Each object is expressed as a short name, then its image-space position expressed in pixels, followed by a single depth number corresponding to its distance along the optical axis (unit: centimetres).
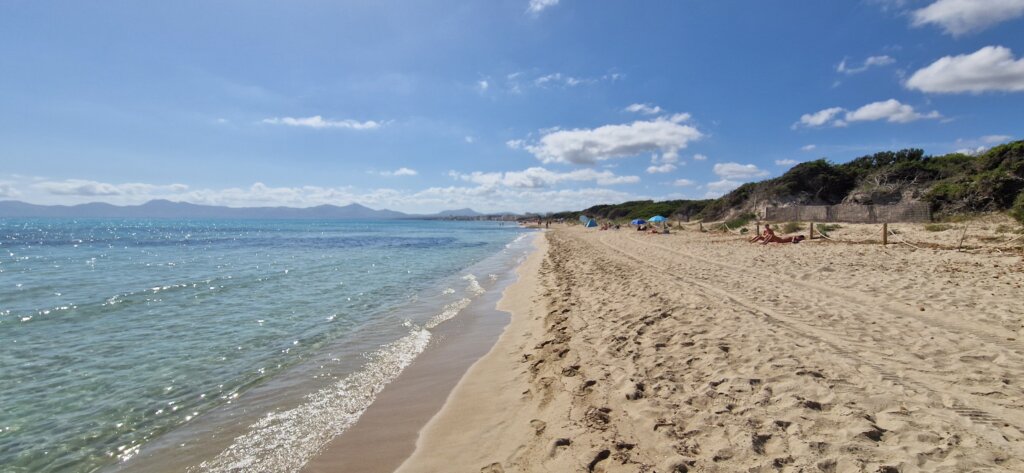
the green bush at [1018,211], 1852
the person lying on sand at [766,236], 2286
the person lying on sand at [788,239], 2220
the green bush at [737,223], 3798
